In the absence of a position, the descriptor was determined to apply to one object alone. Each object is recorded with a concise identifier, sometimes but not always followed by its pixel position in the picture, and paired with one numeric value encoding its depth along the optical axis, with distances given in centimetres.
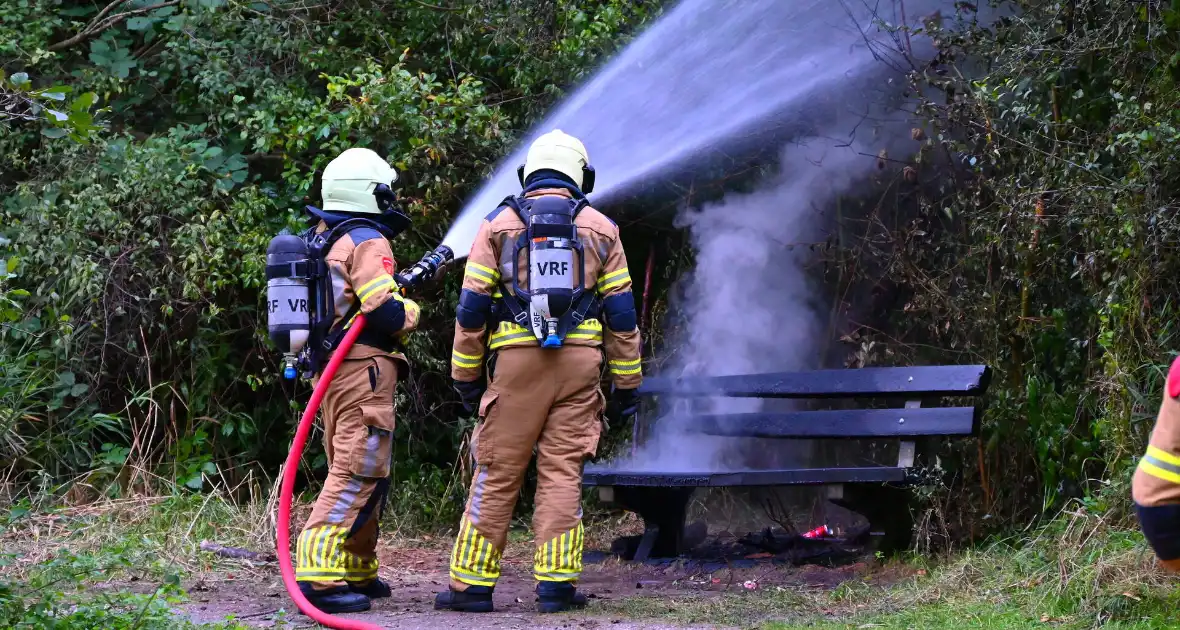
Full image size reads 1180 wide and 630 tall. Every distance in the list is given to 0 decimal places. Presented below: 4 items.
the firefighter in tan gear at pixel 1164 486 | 514
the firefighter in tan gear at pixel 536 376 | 1023
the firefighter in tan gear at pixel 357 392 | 1030
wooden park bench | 1149
